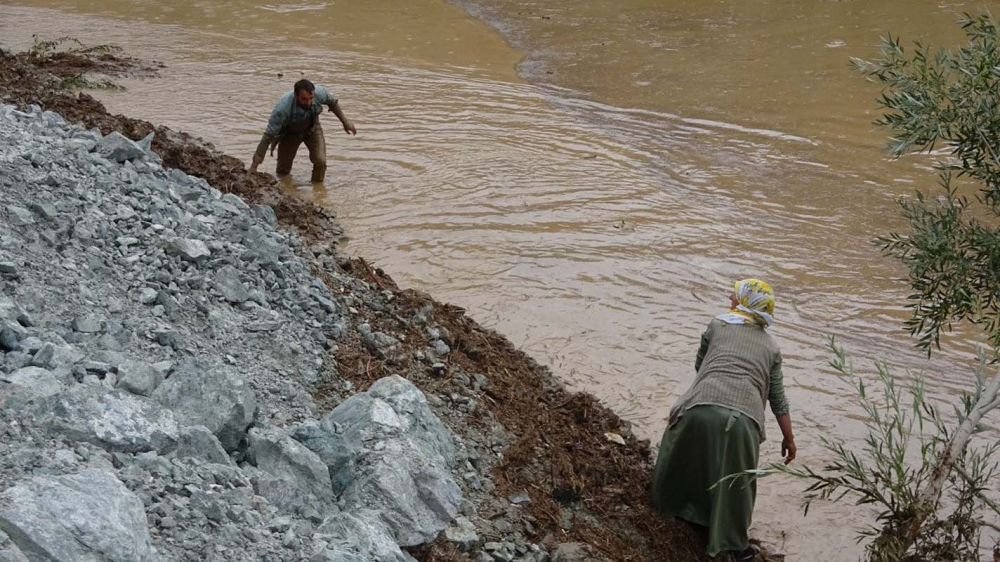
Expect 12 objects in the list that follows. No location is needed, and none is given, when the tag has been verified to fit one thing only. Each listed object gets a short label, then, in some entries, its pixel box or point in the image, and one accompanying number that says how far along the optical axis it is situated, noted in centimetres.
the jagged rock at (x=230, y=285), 589
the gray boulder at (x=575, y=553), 480
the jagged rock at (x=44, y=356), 406
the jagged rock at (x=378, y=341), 610
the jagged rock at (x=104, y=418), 364
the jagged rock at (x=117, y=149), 743
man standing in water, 1063
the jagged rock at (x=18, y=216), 550
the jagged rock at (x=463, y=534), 452
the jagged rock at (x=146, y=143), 815
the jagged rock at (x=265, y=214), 794
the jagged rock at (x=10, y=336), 414
